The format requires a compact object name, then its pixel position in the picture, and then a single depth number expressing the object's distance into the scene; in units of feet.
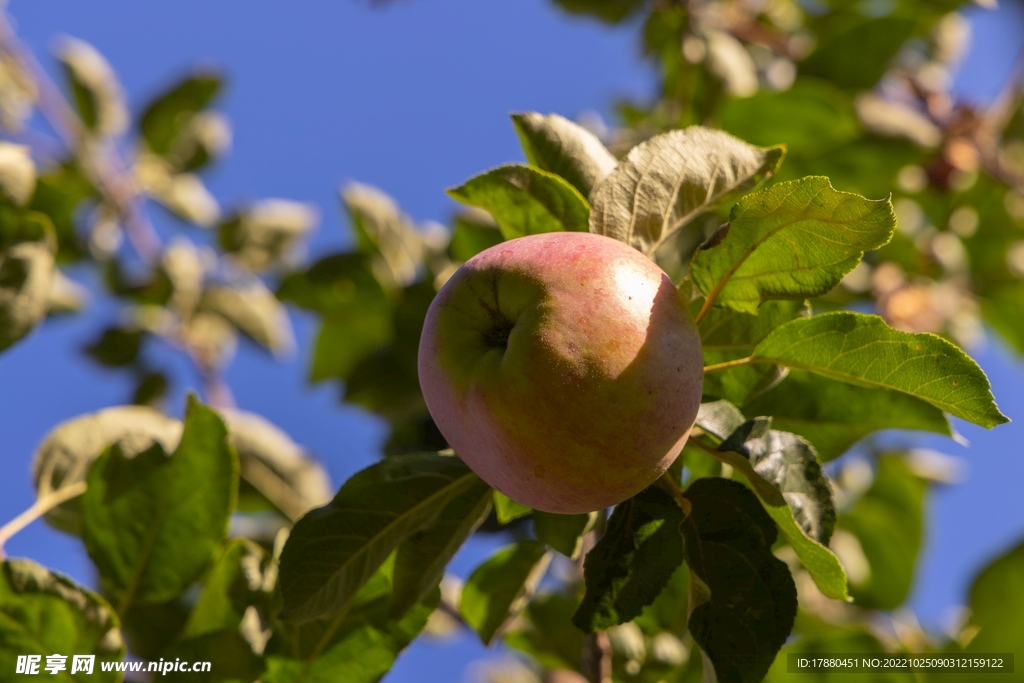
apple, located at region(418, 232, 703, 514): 2.77
